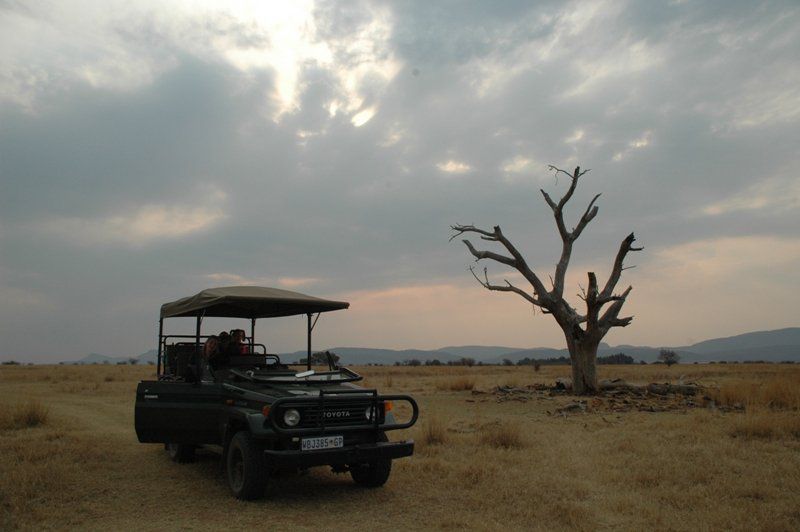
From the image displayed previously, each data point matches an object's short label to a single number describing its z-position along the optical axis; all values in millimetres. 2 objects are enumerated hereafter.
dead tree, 21078
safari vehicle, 7043
